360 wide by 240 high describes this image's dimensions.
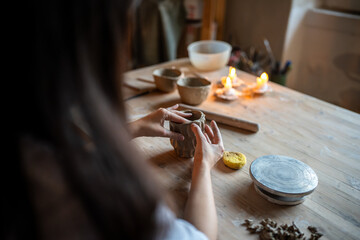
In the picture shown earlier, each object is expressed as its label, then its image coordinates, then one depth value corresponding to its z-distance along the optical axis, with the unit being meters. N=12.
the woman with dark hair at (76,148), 0.43
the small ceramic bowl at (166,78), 1.43
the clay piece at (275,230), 0.72
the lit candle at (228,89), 1.42
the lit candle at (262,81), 1.47
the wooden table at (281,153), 0.79
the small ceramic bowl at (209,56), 1.66
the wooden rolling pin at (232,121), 1.16
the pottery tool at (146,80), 1.55
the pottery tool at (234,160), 0.95
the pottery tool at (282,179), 0.80
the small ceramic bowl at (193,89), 1.29
